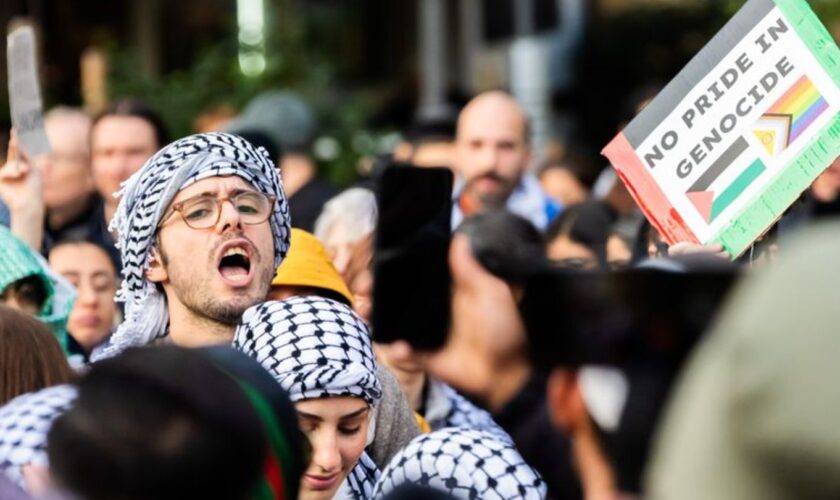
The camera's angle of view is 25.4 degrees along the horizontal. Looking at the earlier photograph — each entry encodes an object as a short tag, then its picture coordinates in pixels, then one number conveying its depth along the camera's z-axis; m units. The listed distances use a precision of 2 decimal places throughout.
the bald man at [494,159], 8.58
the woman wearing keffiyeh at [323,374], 3.91
